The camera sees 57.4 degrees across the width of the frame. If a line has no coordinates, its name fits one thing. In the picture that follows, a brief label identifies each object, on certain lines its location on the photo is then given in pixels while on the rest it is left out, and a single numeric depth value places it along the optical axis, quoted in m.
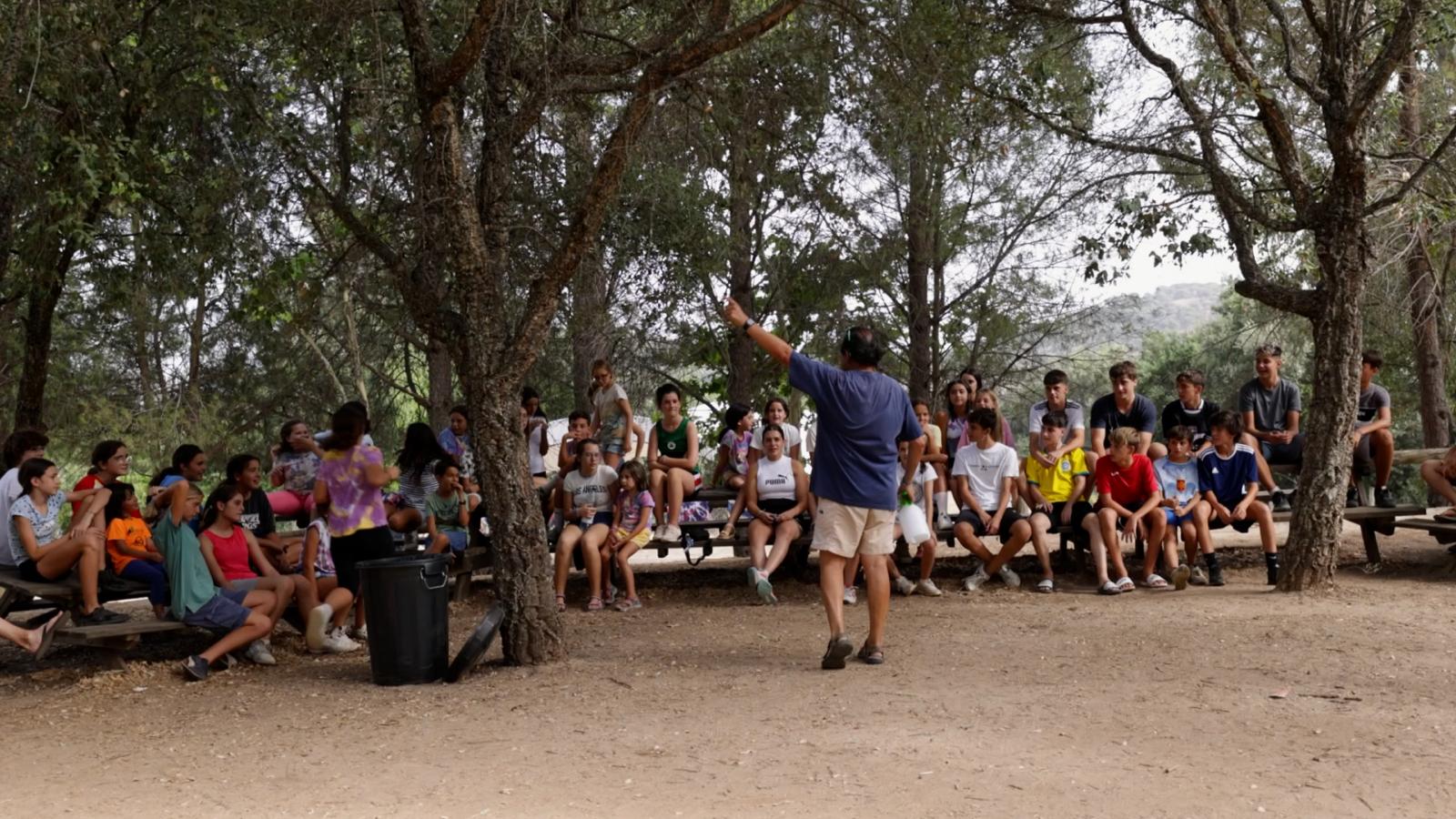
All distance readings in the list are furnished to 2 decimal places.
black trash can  7.54
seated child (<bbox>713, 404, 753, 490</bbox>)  11.14
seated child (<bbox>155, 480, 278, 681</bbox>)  8.21
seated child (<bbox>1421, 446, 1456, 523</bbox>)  11.02
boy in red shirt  10.37
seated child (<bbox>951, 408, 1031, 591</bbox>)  10.66
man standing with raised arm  7.34
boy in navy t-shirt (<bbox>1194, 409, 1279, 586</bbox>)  10.59
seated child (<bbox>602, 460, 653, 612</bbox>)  10.41
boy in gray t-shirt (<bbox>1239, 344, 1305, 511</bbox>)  11.39
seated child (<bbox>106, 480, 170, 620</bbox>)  8.79
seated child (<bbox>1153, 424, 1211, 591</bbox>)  10.56
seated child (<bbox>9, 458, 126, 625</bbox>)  8.22
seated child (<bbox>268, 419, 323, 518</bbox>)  10.84
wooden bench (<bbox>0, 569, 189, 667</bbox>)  7.95
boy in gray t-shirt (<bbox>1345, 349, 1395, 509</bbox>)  11.41
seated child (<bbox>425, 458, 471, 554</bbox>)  10.70
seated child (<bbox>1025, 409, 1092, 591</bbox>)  10.82
